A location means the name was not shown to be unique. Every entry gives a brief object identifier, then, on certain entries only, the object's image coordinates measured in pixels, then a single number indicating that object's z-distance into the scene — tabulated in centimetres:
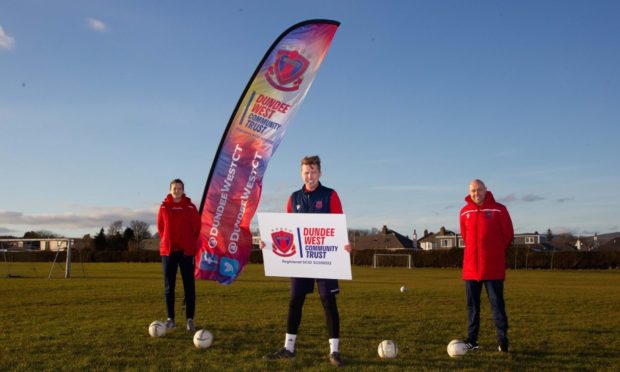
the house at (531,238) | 10512
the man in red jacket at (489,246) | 770
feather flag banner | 1106
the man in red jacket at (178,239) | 897
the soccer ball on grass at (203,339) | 771
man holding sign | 693
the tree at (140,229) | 12961
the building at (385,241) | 10156
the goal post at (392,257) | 5656
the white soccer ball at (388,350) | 716
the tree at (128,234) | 10394
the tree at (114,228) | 10975
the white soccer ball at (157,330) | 857
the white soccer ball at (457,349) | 736
